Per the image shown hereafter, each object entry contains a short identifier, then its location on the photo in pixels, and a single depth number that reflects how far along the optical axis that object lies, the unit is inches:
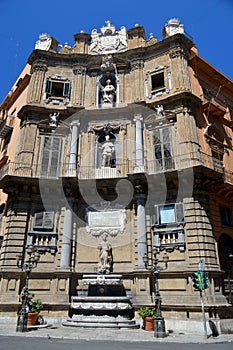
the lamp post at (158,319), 430.9
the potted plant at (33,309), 506.7
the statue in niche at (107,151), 703.7
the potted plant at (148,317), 484.1
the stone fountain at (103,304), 504.4
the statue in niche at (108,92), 795.7
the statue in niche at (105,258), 587.0
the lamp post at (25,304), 459.5
